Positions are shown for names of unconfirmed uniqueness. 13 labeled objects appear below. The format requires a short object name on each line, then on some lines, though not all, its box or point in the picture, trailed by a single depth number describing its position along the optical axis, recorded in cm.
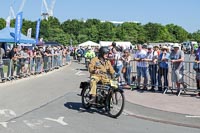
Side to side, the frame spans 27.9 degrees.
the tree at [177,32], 14325
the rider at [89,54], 2917
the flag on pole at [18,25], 2697
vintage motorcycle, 987
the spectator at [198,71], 1344
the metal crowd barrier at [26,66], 1841
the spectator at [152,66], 1473
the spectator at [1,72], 1788
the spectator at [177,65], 1374
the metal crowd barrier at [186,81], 1388
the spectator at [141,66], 1504
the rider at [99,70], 1023
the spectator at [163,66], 1423
